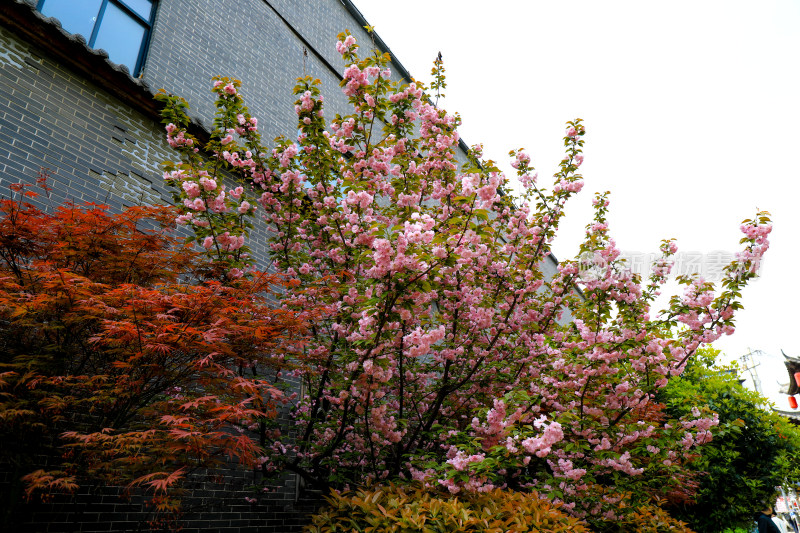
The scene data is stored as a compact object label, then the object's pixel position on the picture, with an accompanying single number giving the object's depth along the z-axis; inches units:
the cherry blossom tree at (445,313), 176.2
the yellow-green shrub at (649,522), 213.3
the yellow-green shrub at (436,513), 141.6
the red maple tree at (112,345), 119.4
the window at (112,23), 207.9
